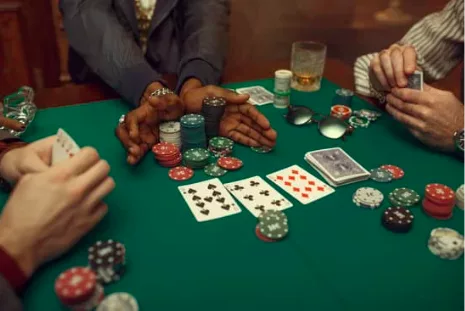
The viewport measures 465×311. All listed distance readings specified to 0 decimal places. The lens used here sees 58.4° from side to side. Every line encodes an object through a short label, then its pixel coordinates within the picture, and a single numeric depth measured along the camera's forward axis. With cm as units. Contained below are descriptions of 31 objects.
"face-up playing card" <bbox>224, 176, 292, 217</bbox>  106
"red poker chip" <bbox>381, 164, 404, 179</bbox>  120
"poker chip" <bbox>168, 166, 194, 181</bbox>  116
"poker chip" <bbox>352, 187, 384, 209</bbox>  107
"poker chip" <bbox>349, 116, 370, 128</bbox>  150
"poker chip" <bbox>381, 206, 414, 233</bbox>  99
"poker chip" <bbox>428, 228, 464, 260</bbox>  92
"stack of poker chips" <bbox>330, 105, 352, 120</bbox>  153
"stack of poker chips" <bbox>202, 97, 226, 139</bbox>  130
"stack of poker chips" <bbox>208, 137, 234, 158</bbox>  127
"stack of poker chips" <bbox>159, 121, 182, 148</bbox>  128
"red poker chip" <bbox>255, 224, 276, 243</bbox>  95
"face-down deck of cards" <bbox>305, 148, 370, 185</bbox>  117
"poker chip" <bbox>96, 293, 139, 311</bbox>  75
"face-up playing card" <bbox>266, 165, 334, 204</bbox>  111
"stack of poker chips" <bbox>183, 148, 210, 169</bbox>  120
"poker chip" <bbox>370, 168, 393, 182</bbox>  118
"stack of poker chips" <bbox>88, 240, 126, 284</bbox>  82
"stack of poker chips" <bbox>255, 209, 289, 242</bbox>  95
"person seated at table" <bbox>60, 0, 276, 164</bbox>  130
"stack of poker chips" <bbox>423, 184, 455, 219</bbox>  103
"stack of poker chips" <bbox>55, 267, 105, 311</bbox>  73
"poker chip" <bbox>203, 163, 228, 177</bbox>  119
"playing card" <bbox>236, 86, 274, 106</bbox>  166
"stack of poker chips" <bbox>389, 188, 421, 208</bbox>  108
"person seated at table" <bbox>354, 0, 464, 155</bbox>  131
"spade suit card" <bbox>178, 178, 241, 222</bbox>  103
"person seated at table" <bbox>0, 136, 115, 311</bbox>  80
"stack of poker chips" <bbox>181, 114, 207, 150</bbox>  124
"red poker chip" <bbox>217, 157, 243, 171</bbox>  121
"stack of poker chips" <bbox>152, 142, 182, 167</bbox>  120
